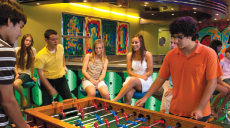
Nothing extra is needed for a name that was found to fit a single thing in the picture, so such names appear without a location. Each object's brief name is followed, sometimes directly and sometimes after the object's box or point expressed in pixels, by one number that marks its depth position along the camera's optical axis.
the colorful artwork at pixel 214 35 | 11.42
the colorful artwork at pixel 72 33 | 6.73
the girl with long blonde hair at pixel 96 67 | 3.55
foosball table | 1.57
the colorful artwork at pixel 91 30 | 7.35
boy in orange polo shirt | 1.75
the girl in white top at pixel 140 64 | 3.22
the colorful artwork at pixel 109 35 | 8.09
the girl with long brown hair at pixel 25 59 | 4.05
